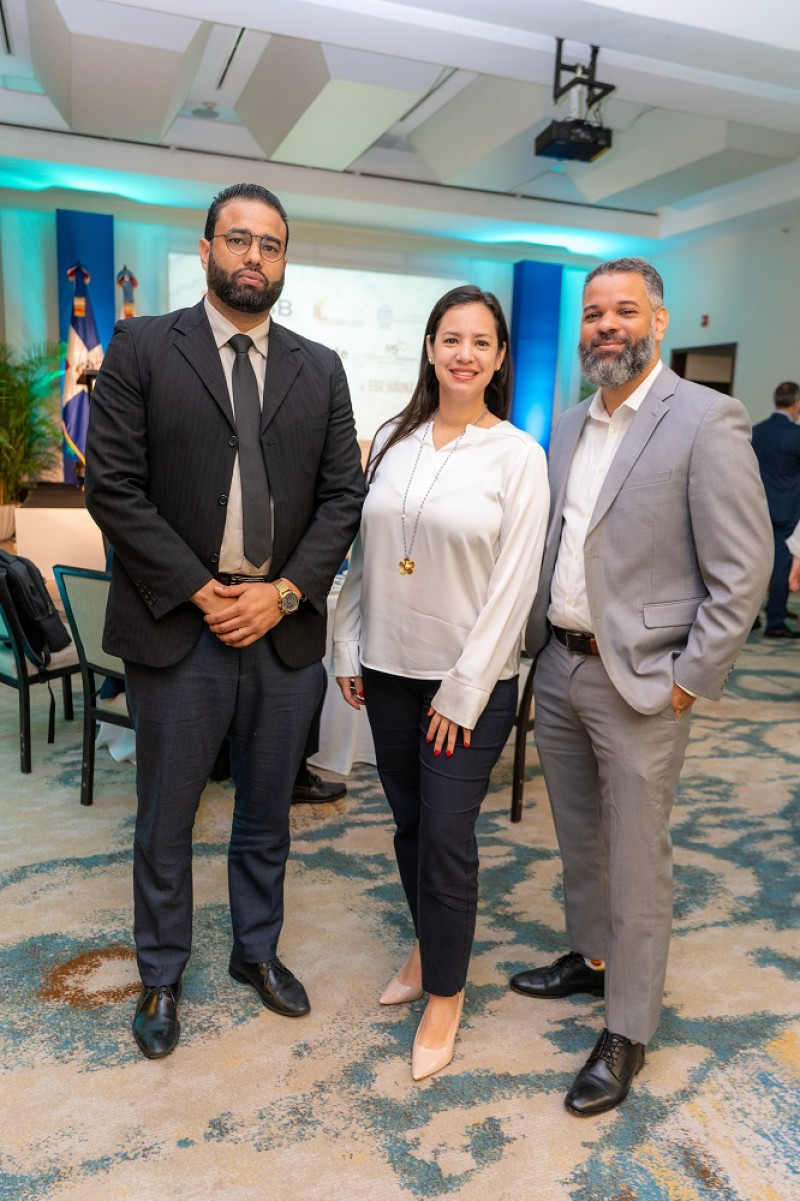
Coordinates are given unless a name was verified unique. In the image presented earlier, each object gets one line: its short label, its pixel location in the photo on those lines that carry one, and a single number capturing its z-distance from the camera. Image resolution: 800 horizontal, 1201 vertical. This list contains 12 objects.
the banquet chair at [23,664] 3.59
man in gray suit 1.83
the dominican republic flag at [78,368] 10.06
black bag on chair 3.60
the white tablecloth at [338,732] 3.77
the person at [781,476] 7.12
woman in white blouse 1.94
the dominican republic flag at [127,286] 10.45
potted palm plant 8.73
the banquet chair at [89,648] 3.32
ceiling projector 5.84
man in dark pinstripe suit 1.94
